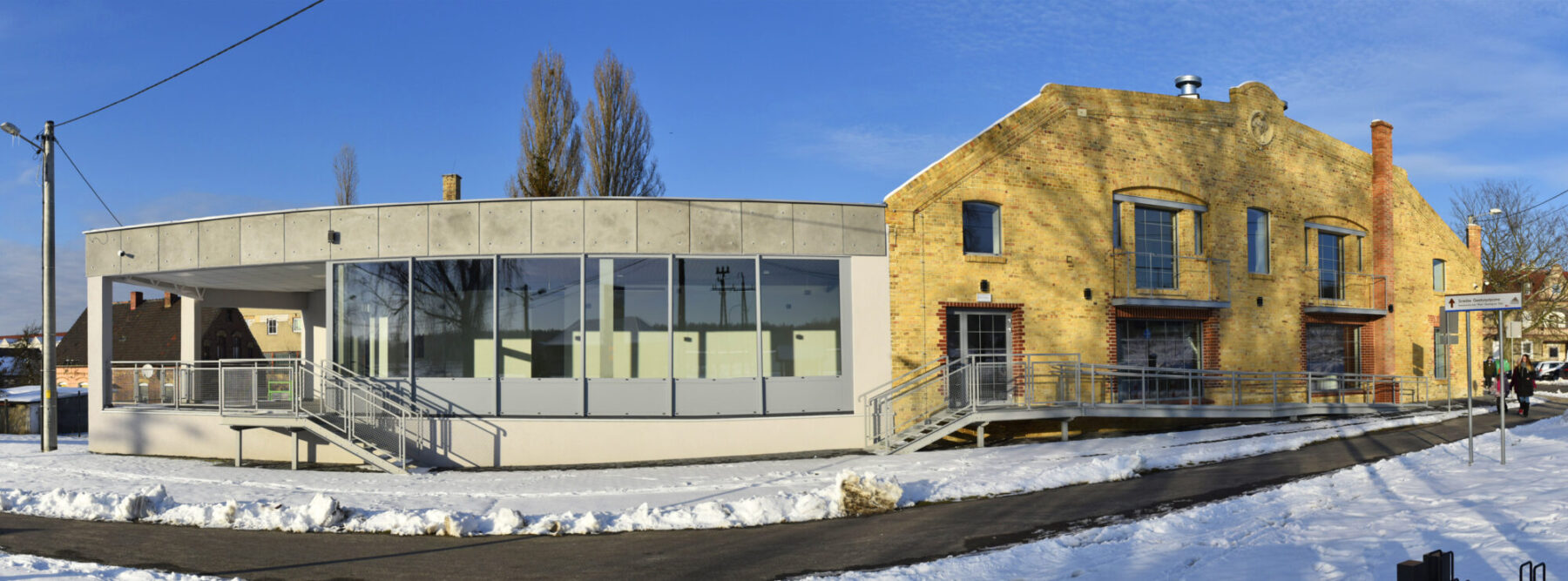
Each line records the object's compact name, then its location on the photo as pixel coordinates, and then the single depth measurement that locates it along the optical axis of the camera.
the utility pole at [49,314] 21.14
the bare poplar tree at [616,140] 38.78
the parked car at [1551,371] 57.12
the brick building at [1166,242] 19.27
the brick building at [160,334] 52.69
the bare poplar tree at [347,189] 43.78
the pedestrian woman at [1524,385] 23.83
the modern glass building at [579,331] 17.62
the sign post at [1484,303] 13.43
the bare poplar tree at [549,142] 37.94
